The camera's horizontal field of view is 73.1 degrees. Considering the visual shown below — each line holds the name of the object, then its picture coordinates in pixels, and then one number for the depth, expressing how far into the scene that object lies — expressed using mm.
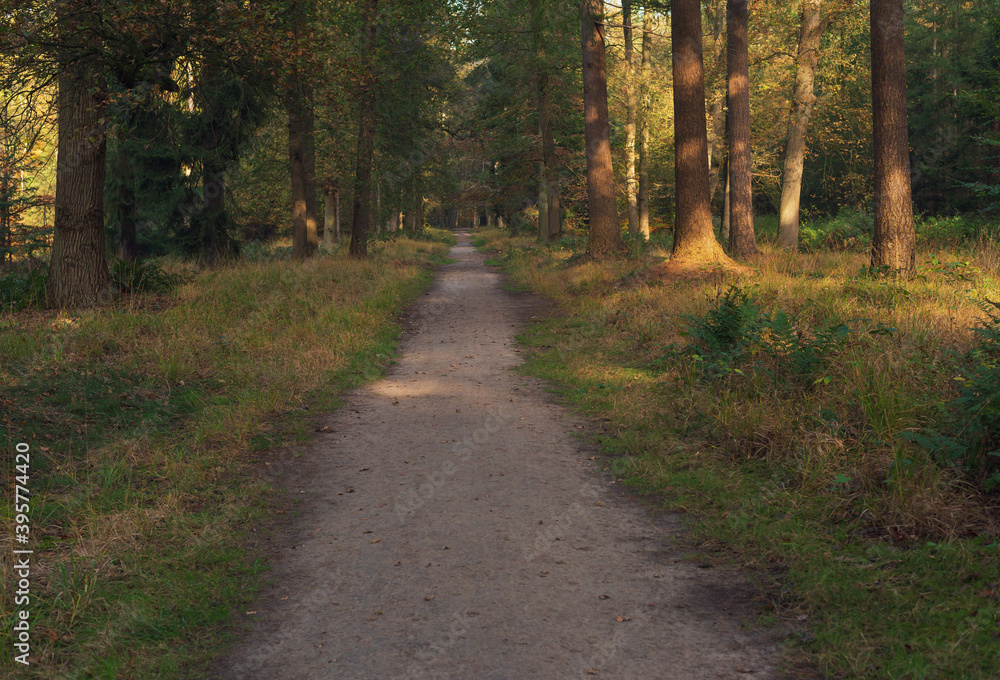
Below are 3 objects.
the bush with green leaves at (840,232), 16405
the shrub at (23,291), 11305
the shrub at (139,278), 12773
